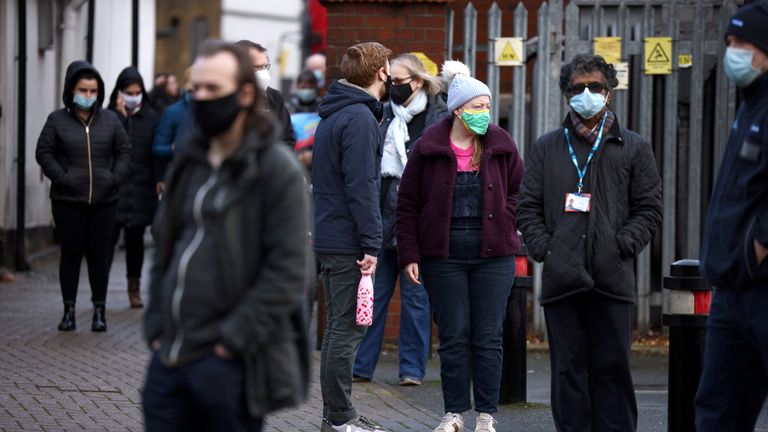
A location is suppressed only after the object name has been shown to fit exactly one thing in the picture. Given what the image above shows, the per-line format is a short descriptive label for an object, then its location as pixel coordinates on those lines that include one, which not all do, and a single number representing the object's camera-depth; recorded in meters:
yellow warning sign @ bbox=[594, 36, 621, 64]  21.83
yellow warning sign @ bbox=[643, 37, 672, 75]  21.95
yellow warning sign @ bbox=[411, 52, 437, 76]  21.60
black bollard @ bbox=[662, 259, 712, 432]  13.95
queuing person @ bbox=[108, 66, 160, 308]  26.87
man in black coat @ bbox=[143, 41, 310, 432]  8.89
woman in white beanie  15.43
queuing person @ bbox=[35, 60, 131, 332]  23.22
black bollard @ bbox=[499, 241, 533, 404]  17.84
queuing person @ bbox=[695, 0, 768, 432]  11.04
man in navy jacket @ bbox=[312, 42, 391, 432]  15.02
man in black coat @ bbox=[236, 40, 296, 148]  17.25
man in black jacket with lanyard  13.52
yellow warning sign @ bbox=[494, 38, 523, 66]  21.98
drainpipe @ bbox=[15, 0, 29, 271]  32.34
